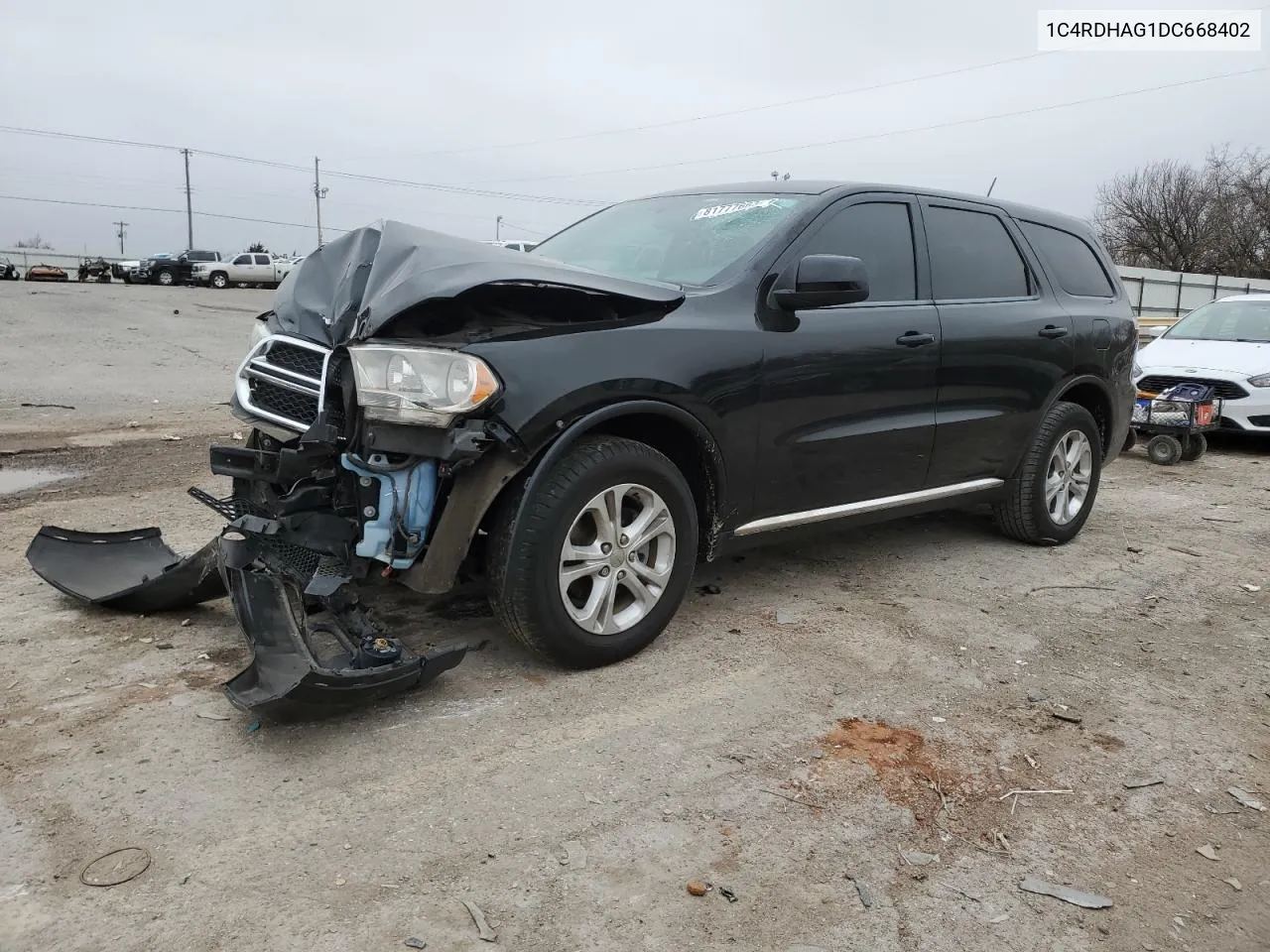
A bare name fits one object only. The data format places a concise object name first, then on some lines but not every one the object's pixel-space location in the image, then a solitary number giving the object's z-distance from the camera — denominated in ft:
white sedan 30.55
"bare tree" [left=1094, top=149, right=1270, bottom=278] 162.40
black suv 10.29
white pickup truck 130.31
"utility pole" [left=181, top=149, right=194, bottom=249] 240.12
